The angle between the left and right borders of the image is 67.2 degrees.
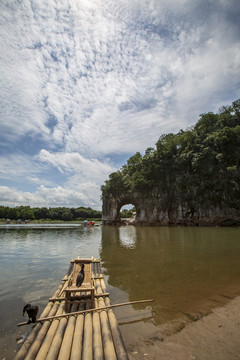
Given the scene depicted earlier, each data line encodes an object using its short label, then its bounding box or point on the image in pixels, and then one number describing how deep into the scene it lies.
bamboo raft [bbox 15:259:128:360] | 2.86
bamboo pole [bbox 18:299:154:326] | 3.74
